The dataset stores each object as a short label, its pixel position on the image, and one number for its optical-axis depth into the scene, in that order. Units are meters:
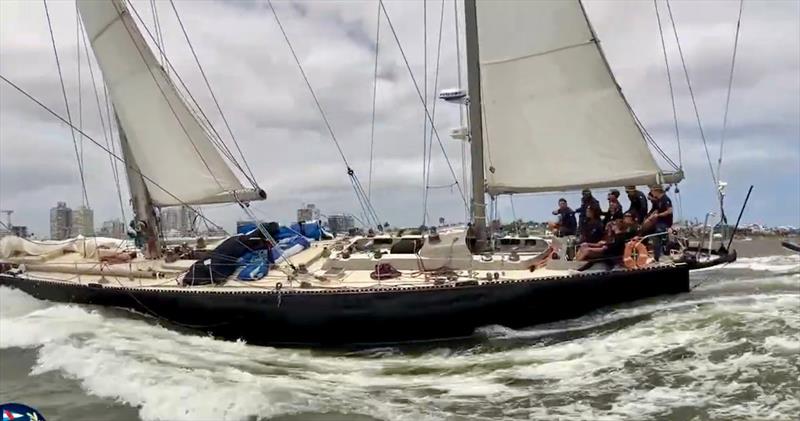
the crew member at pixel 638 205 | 12.29
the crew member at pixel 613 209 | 12.50
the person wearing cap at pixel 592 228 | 12.34
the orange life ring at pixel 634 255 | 11.51
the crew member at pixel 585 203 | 12.70
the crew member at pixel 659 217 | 11.84
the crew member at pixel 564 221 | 13.70
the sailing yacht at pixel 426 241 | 11.09
